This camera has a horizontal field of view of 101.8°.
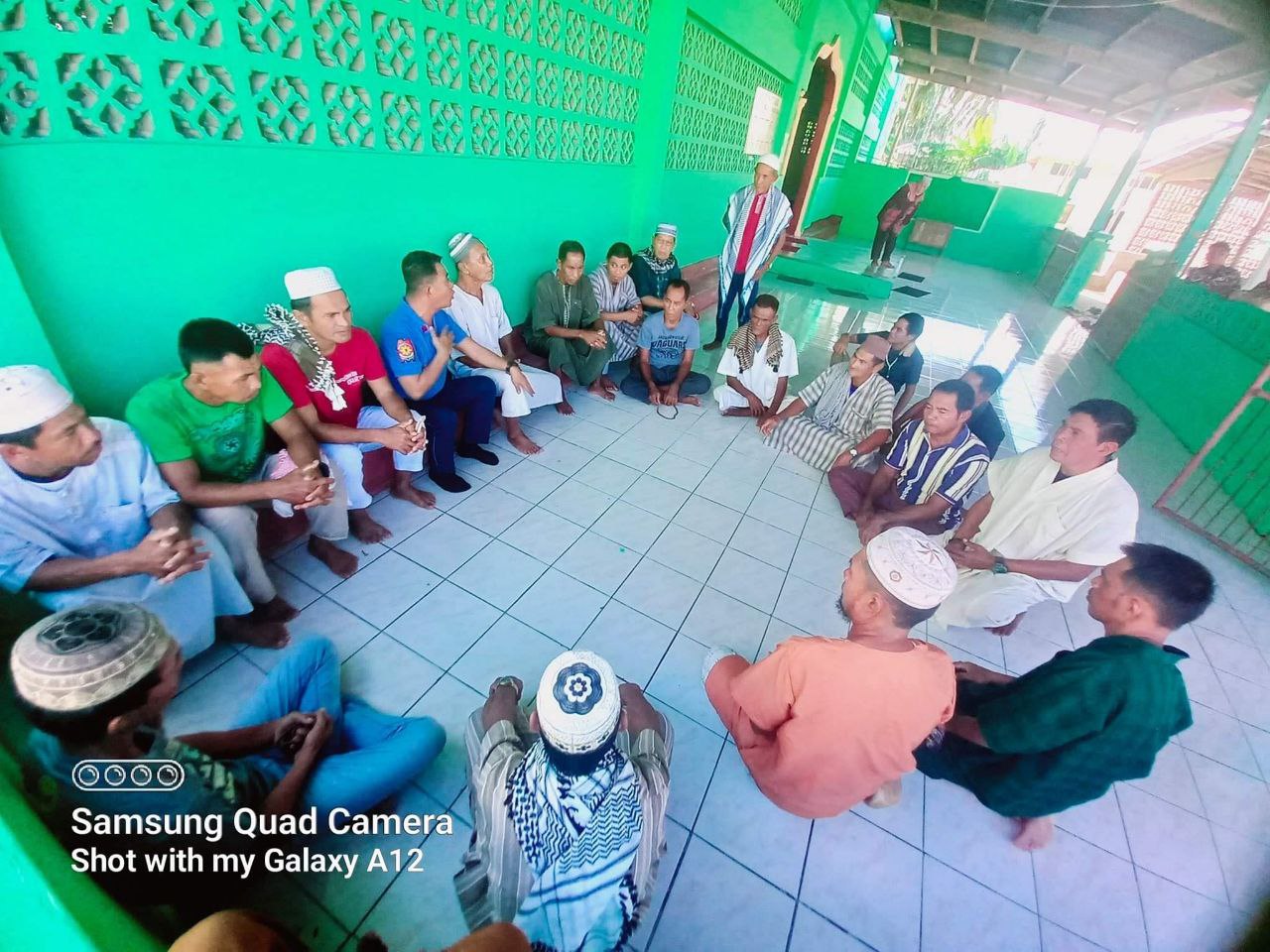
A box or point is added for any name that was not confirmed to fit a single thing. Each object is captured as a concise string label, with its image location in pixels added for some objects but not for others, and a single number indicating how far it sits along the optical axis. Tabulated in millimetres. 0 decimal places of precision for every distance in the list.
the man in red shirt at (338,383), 2156
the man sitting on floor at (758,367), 3752
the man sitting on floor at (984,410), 2928
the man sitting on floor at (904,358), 3543
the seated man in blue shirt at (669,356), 3883
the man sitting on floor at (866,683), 1215
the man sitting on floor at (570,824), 951
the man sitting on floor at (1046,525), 2066
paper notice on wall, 6578
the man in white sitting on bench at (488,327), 3006
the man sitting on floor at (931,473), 2578
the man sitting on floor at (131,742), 854
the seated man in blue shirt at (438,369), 2586
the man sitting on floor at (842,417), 3170
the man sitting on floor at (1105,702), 1318
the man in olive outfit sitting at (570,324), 3623
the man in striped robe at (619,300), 3900
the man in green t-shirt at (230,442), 1714
